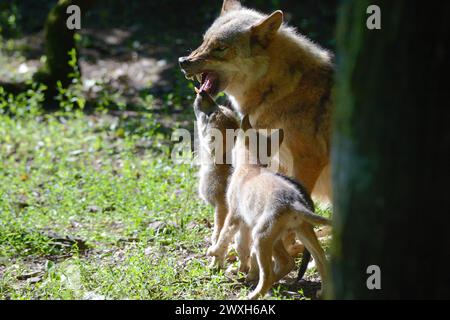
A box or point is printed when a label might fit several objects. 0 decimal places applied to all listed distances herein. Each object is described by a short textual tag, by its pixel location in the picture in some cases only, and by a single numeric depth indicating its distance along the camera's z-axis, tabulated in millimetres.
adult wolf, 11289
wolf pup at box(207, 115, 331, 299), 9289
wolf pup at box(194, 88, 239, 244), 11570
